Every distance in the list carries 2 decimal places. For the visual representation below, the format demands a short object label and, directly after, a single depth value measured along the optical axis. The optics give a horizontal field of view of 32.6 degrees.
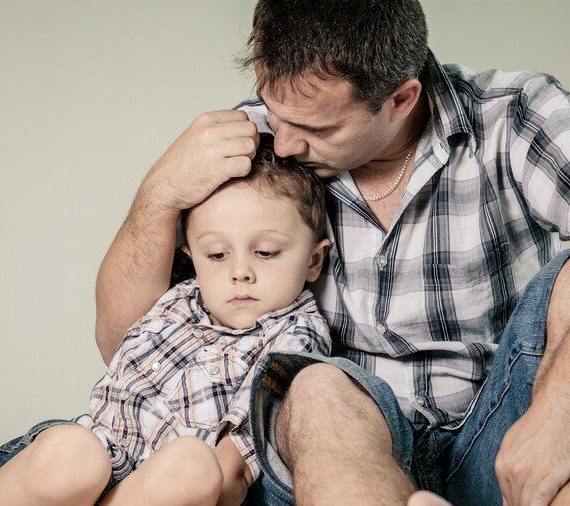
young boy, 1.67
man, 1.75
